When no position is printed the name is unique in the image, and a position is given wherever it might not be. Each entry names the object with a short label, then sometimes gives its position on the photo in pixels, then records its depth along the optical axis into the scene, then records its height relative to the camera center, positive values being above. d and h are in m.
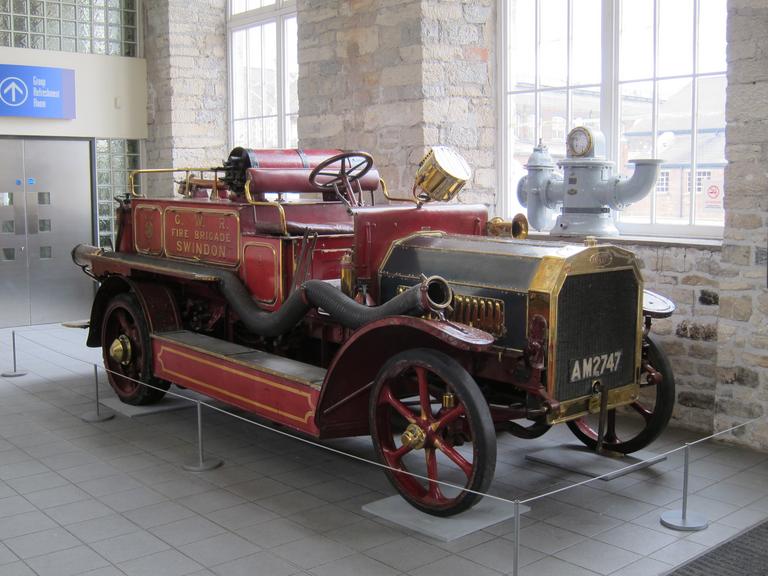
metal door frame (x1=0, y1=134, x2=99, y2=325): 10.21 +0.32
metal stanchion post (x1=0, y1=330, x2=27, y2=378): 7.28 -1.33
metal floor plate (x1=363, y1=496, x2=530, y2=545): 3.91 -1.41
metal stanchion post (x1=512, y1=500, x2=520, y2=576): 3.15 -1.20
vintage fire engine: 4.03 -0.57
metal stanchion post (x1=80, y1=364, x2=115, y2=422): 5.92 -1.37
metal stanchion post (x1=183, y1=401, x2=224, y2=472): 4.82 -1.40
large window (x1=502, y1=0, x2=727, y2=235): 5.87 +0.85
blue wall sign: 9.51 +1.29
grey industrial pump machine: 5.83 +0.14
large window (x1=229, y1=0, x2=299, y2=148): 9.55 +1.51
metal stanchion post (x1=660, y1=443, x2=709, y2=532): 3.99 -1.42
